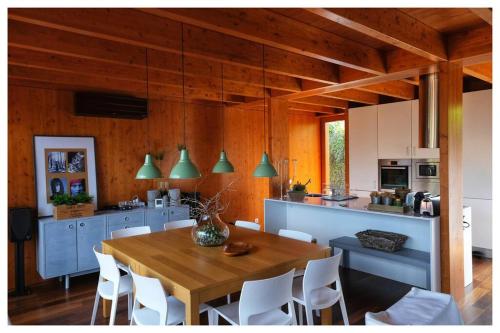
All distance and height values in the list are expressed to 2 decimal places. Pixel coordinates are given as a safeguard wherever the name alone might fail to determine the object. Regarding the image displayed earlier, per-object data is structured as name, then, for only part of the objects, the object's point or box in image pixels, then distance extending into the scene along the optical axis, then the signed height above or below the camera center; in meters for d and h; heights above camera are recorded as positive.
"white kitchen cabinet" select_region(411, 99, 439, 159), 5.39 +0.42
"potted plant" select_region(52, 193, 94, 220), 4.10 -0.48
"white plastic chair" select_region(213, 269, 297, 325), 2.11 -0.86
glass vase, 3.04 -0.58
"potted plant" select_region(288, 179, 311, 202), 4.79 -0.39
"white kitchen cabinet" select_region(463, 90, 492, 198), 4.75 +0.26
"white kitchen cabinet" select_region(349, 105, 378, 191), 6.01 +0.26
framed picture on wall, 4.29 -0.02
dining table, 2.17 -0.72
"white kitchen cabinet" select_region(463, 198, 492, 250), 4.76 -0.80
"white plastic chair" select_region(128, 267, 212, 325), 2.13 -0.94
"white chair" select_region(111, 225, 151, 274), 3.59 -0.71
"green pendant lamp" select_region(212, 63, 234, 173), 3.28 -0.01
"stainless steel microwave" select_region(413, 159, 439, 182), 5.26 -0.10
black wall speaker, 3.89 -0.65
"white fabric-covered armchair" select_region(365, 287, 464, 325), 1.73 -0.76
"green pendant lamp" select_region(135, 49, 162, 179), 2.93 -0.05
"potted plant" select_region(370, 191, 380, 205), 3.85 -0.37
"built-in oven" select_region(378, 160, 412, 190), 5.60 -0.17
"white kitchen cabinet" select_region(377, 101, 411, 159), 5.53 +0.54
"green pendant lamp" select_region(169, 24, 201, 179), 2.78 -0.03
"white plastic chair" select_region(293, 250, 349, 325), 2.48 -0.90
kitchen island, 3.48 -0.75
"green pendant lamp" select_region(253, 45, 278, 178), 3.34 -0.05
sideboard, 4.00 -0.88
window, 7.25 +0.28
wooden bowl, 2.74 -0.68
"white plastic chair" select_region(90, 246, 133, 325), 2.69 -0.97
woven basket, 3.61 -0.80
